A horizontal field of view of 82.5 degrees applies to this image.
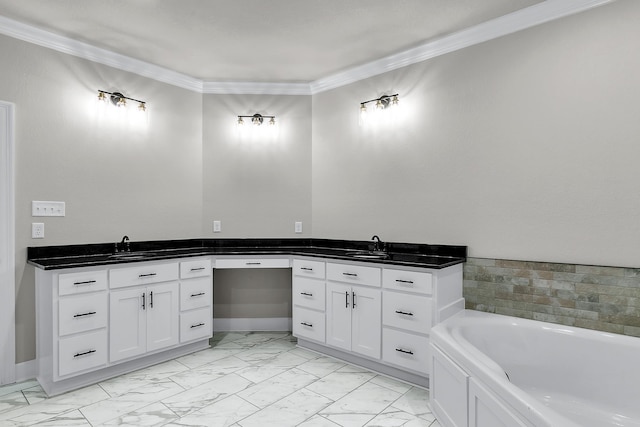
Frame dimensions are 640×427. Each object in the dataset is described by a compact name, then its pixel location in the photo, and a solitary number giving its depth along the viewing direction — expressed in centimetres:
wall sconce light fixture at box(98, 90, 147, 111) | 326
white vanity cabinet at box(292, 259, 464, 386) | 264
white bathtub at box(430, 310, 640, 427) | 173
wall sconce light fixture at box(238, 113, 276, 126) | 400
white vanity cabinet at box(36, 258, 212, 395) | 258
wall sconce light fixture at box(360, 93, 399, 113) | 343
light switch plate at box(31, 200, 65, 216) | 288
